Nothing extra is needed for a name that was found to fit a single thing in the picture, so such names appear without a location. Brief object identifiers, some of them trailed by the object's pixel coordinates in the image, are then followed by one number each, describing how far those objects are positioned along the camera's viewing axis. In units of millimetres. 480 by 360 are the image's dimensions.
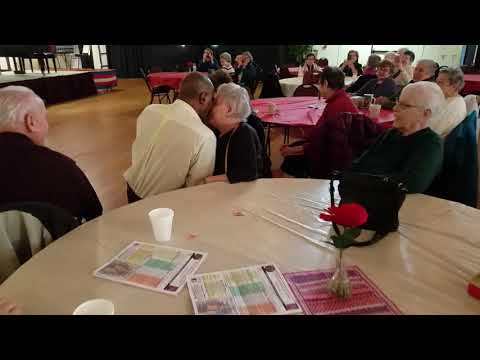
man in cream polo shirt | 1918
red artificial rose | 893
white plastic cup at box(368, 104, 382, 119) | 3486
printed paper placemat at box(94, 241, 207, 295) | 1063
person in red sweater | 2990
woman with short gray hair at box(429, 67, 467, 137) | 2582
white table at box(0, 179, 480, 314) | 995
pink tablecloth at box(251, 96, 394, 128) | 3359
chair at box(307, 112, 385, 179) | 2656
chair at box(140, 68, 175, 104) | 7379
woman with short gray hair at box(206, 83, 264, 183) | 1877
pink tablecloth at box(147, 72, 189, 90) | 7414
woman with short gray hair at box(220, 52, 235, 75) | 7174
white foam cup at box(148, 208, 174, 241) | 1271
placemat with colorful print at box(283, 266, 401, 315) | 958
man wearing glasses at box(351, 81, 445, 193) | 1741
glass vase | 991
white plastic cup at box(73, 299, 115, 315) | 878
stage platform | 8102
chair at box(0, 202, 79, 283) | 1171
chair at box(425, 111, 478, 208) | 2012
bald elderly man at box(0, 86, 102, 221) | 1459
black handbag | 1311
